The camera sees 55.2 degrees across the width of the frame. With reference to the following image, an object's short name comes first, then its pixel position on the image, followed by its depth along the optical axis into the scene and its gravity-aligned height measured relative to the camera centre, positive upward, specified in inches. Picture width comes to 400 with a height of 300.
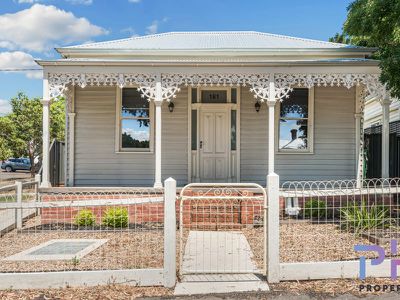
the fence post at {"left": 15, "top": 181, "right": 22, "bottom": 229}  334.6 -54.2
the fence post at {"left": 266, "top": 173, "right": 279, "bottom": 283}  190.1 -41.2
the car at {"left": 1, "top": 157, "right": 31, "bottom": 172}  1550.2 -53.3
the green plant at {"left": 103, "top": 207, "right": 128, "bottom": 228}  318.3 -54.4
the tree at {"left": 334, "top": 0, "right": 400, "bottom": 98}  315.3 +127.7
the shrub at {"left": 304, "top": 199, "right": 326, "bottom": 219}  352.5 -54.6
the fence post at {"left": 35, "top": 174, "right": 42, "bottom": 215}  370.6 -36.8
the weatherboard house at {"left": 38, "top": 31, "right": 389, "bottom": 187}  458.0 +25.1
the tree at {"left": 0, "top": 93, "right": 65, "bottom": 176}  954.1 +59.9
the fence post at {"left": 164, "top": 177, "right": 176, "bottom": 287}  185.2 -40.7
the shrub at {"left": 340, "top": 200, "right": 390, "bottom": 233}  280.5 -50.4
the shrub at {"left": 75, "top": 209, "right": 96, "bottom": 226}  328.5 -57.4
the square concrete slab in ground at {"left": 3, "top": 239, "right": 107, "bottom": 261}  237.5 -66.4
